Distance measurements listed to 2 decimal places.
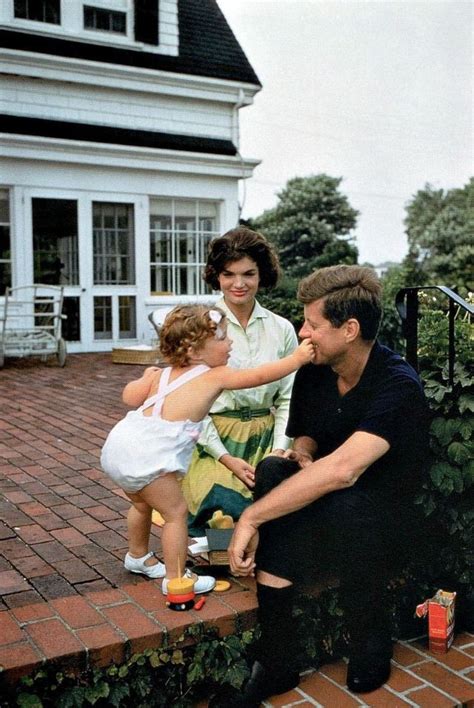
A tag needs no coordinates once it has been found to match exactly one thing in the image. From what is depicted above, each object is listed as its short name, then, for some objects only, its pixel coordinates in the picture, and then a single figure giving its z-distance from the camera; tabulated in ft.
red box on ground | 9.10
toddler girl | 8.41
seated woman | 10.05
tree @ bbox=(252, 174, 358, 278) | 100.37
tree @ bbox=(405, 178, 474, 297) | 75.31
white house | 33.96
